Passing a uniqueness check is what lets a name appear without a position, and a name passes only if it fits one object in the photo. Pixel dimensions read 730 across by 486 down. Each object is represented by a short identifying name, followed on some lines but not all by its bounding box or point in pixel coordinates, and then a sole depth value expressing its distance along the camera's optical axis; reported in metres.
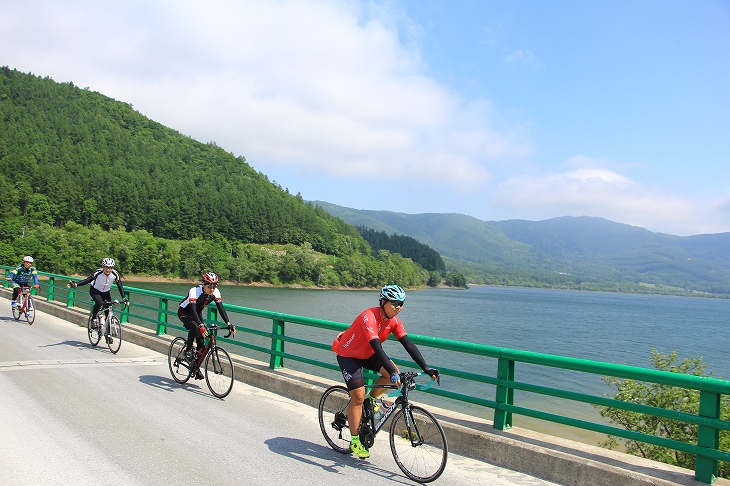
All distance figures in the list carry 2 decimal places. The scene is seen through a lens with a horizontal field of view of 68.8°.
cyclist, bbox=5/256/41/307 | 15.72
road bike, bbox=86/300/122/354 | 11.31
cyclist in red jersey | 5.12
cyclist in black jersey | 8.45
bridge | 4.80
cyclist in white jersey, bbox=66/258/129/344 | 11.78
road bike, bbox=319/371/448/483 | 4.92
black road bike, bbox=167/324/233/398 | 8.08
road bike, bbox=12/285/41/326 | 15.28
